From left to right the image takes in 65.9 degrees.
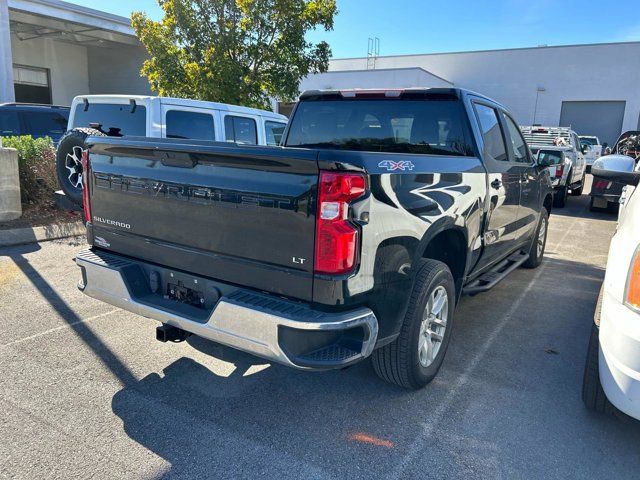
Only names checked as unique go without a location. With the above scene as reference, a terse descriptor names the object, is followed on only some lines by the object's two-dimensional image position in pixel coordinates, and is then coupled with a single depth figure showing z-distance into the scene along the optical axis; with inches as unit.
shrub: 333.4
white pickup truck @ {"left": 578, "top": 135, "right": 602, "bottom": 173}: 938.1
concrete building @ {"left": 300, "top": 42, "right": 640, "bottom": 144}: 1215.6
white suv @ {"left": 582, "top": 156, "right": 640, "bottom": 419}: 97.3
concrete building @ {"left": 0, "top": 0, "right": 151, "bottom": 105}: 839.7
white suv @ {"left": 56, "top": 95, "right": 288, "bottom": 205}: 244.5
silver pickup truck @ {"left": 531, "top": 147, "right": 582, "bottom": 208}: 466.9
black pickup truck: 97.7
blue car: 446.3
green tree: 433.1
